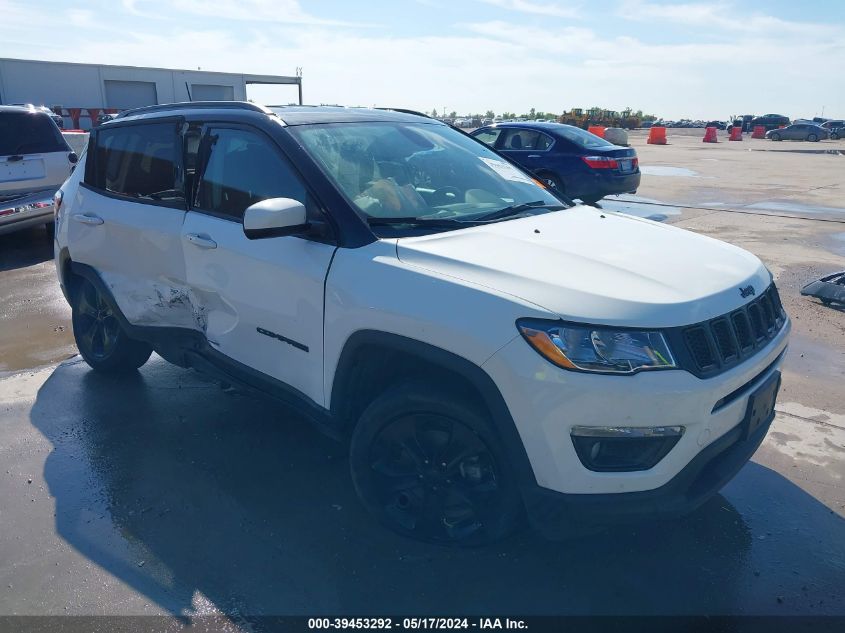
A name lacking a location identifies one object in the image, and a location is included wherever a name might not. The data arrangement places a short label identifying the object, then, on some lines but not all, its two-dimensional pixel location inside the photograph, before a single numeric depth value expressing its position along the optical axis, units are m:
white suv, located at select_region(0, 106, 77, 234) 8.41
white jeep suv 2.41
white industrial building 30.97
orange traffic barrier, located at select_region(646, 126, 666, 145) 39.53
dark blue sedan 11.45
